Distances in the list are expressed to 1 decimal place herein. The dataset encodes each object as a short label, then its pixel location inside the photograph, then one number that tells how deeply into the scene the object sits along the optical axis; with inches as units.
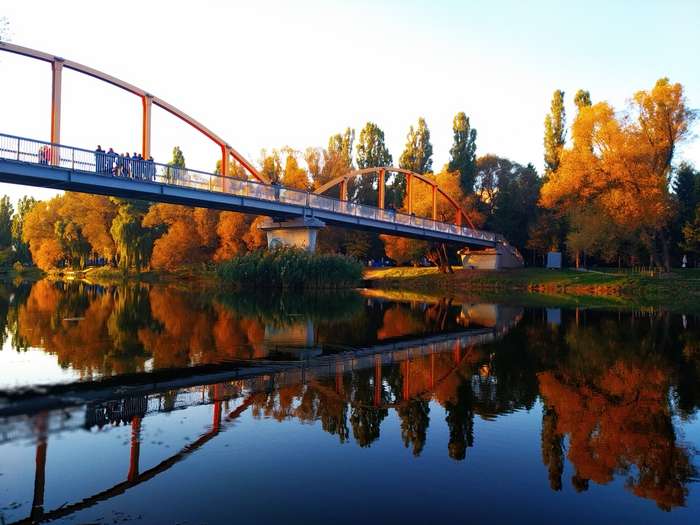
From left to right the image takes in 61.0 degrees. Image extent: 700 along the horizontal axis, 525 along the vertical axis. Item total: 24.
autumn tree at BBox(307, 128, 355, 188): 2544.3
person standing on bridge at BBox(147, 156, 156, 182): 1337.4
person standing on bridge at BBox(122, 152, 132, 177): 1285.7
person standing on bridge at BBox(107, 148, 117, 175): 1253.1
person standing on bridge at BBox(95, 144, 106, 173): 1227.2
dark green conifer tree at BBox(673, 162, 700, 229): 2226.9
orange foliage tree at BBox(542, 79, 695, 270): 1749.5
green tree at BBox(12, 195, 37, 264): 3649.1
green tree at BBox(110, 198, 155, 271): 2524.6
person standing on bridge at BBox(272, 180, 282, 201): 1678.2
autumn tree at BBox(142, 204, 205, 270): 2452.0
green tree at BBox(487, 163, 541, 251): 2610.7
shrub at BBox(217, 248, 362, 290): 1739.7
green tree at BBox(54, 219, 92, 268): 2928.2
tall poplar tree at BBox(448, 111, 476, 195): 2775.6
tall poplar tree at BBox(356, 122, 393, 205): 3149.6
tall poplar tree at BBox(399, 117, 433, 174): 3036.4
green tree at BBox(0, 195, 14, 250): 3885.3
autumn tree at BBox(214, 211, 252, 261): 2352.4
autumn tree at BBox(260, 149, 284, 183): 2507.4
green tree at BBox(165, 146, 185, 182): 3371.1
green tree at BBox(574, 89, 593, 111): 2527.3
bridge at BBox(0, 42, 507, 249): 1158.3
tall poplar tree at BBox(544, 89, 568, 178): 2568.9
